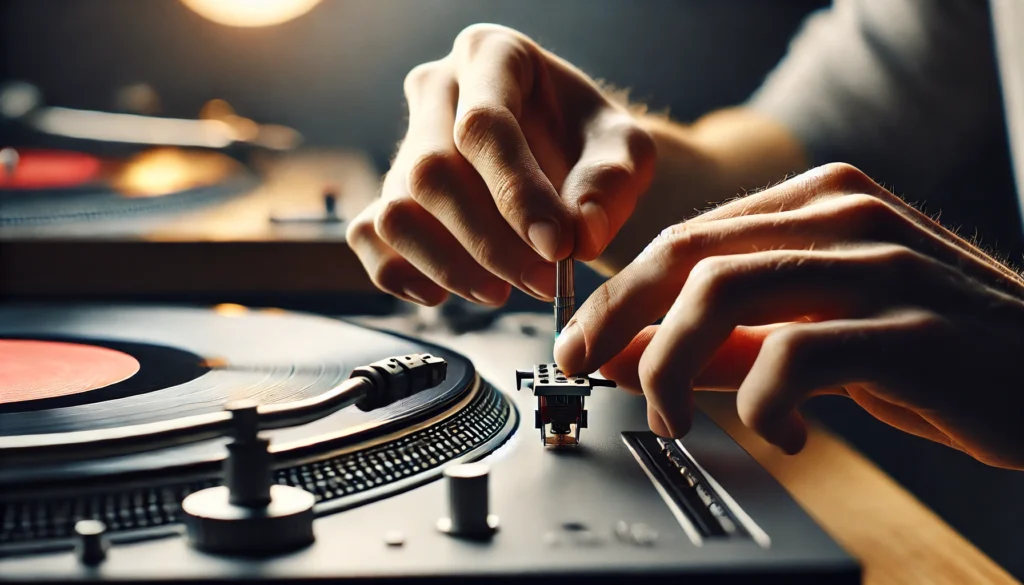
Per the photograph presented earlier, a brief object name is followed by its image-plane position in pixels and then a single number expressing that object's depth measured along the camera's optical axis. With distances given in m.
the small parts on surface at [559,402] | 0.61
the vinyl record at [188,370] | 0.60
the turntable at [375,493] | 0.45
